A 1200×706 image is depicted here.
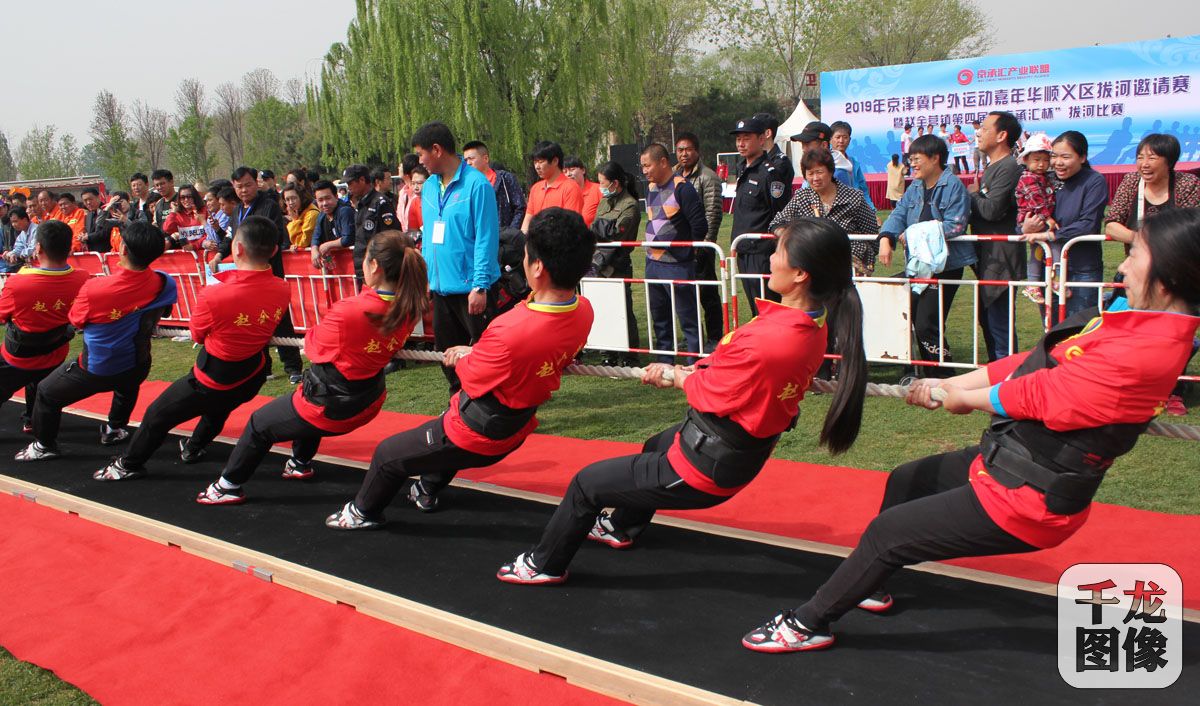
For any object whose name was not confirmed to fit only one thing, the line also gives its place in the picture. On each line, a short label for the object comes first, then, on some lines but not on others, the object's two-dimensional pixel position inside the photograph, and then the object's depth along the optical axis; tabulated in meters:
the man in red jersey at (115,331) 5.34
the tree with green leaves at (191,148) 43.81
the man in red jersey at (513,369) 3.49
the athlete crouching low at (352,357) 4.27
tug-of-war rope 2.91
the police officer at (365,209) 7.98
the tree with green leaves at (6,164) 59.44
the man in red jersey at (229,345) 4.86
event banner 17.95
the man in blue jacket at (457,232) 5.72
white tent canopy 25.06
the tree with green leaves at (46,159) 55.16
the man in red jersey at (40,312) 5.81
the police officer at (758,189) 7.06
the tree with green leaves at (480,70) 21.72
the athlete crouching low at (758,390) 2.96
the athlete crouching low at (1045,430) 2.36
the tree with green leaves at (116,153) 41.28
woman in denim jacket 6.43
